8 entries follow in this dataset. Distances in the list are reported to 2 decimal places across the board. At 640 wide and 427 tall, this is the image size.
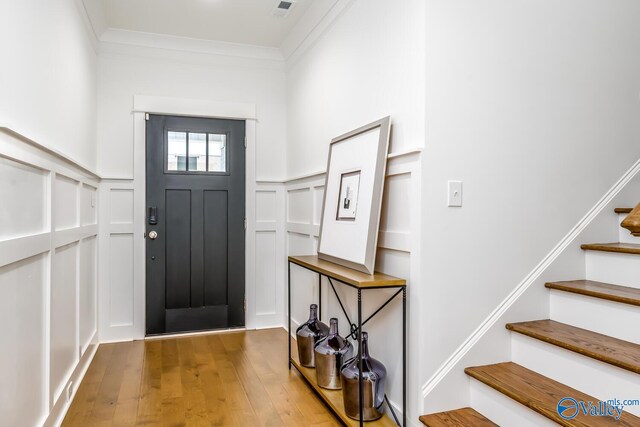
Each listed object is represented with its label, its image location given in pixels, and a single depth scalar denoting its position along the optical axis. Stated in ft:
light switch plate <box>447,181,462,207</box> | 6.48
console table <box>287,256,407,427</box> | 6.45
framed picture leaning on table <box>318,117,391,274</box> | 7.15
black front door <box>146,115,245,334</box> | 12.28
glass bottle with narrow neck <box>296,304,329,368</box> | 9.14
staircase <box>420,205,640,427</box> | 5.20
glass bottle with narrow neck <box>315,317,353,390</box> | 7.98
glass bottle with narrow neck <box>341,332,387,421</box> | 6.83
